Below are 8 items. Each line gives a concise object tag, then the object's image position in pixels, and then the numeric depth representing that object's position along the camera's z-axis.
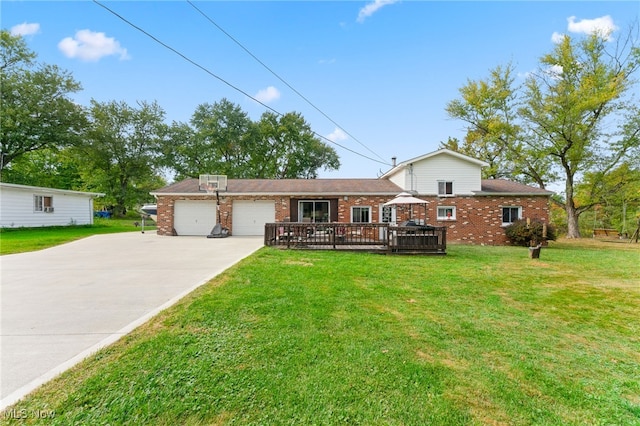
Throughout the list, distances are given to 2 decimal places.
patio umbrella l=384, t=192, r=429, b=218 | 10.50
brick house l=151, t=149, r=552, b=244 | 15.15
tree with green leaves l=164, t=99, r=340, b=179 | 32.28
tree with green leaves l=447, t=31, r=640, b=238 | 18.33
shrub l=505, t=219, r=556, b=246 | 13.37
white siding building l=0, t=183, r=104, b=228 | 16.08
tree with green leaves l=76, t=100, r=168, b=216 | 29.70
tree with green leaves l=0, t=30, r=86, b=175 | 23.33
